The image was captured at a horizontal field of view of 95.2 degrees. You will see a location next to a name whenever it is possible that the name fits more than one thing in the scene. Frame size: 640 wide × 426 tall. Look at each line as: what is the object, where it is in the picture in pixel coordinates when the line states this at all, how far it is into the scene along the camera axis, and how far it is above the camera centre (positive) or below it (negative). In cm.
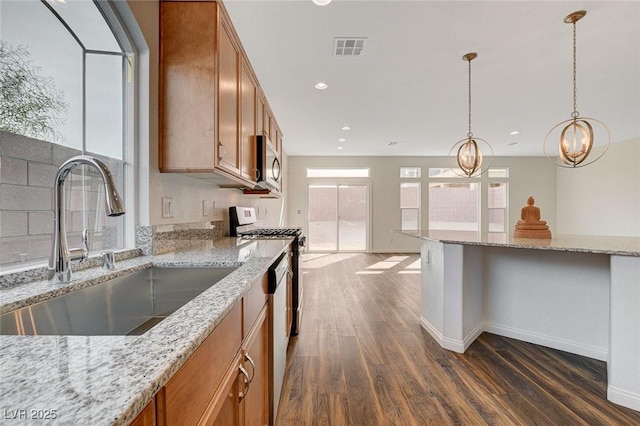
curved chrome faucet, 86 -1
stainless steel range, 265 -23
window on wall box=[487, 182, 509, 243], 803 +20
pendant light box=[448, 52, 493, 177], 331 +61
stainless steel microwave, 271 +47
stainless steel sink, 84 -34
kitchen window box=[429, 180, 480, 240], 796 +19
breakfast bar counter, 194 -66
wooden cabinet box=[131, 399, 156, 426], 42 -31
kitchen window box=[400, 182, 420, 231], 795 +22
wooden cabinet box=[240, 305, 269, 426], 104 -67
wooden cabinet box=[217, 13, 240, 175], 177 +74
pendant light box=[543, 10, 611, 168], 256 +62
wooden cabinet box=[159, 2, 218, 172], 168 +74
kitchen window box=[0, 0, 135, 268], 98 +40
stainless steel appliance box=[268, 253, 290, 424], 143 -64
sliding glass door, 786 -14
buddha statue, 248 -11
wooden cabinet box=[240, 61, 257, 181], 229 +74
